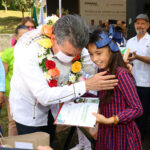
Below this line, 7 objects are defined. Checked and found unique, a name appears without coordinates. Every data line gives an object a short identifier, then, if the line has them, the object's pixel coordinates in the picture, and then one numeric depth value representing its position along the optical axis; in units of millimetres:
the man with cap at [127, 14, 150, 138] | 3158
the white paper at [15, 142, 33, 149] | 1183
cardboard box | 1186
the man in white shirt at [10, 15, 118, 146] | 1499
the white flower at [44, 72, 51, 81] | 1746
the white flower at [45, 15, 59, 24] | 1875
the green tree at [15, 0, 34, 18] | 16875
